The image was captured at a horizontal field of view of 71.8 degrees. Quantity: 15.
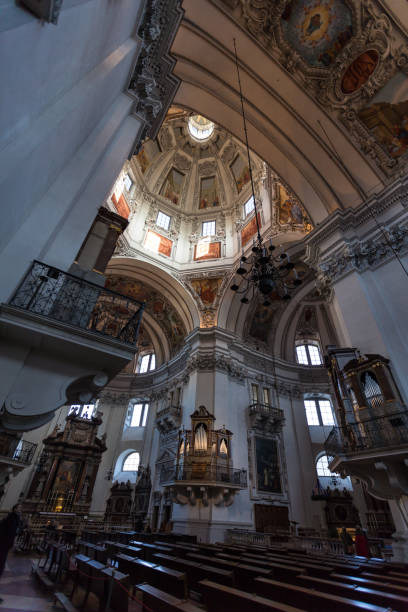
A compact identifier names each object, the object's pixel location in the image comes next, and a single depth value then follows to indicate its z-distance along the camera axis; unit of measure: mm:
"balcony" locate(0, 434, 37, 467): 9417
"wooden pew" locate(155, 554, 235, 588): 2622
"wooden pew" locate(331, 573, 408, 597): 2213
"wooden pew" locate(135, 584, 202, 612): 1707
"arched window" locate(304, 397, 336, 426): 15791
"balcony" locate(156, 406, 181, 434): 13188
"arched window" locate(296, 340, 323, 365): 18016
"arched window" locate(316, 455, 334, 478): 14336
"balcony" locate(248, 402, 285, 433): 13273
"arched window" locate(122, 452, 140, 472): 15555
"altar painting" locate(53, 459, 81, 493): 13010
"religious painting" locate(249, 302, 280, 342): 16188
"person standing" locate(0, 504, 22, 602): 3425
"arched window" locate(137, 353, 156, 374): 18531
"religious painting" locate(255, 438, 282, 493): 12234
